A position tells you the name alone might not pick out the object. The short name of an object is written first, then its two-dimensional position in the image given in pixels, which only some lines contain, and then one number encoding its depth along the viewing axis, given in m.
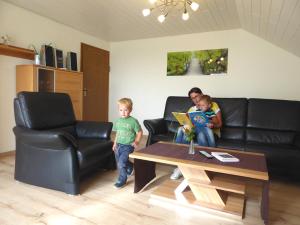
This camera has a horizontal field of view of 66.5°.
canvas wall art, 4.14
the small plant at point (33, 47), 3.44
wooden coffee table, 1.60
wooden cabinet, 3.17
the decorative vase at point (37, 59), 3.33
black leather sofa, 2.56
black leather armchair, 2.00
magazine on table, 1.80
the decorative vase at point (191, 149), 1.99
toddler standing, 2.23
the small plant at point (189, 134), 2.01
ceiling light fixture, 2.93
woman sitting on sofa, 2.60
